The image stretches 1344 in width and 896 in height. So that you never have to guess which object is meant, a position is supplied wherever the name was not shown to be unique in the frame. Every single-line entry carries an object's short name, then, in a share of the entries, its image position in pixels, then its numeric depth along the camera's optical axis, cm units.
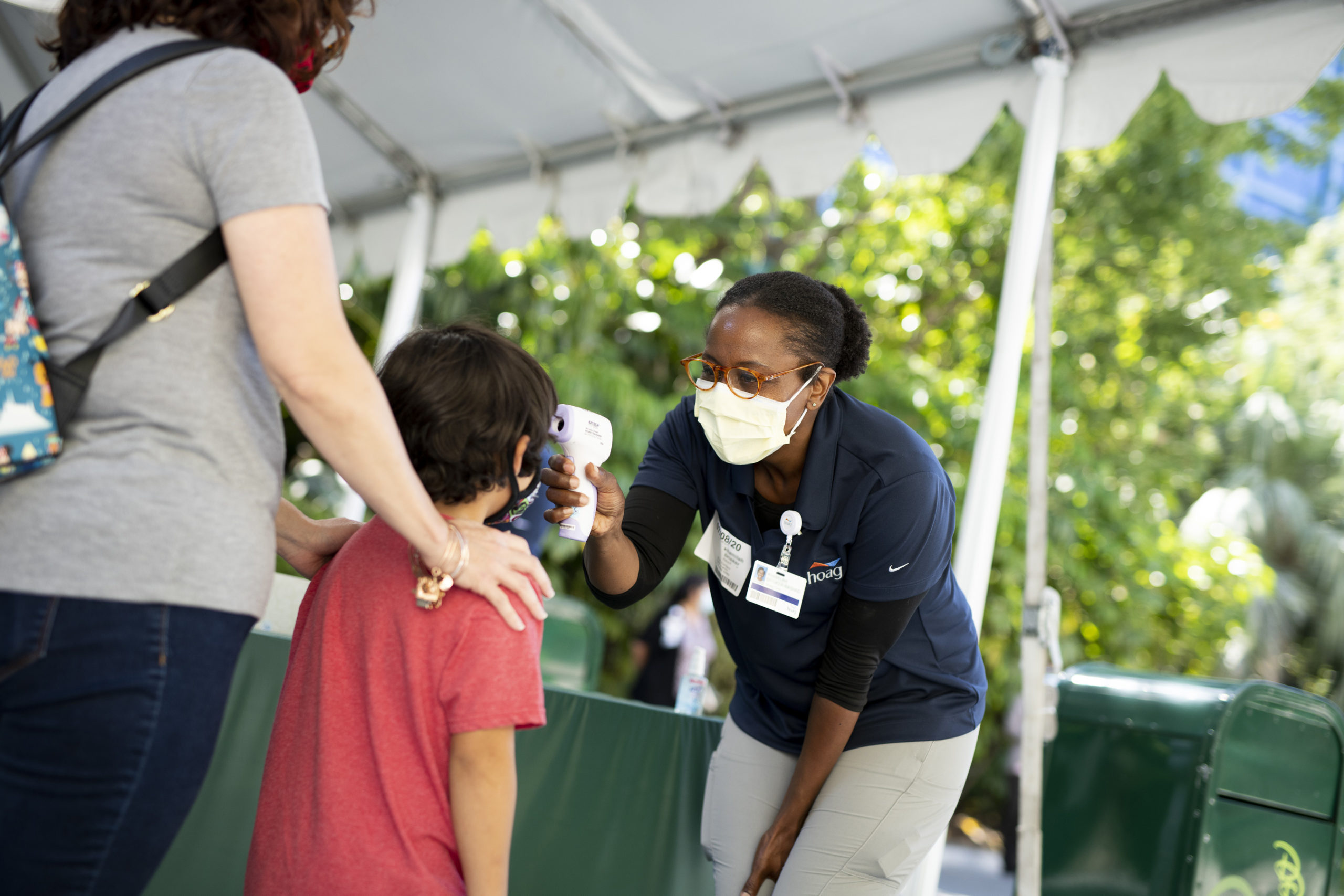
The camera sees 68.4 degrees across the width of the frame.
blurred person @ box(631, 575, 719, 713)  636
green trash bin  307
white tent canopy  313
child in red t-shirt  123
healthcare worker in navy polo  199
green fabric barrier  264
